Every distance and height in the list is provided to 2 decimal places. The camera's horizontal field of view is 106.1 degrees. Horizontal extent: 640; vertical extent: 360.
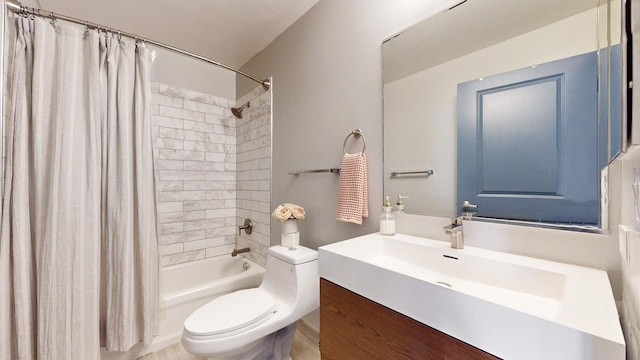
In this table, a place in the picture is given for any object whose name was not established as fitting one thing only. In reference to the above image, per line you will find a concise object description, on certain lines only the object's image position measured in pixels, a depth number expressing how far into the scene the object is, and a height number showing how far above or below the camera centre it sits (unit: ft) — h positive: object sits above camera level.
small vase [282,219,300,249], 5.24 -1.21
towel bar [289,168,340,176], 5.20 +0.17
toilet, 3.81 -2.37
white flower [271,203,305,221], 5.18 -0.74
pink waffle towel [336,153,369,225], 4.46 -0.23
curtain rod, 3.88 +2.81
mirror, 2.56 +1.54
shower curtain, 3.82 -0.35
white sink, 1.57 -1.07
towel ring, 4.70 +0.84
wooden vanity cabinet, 2.13 -1.63
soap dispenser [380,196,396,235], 4.02 -0.73
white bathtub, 5.57 -2.99
